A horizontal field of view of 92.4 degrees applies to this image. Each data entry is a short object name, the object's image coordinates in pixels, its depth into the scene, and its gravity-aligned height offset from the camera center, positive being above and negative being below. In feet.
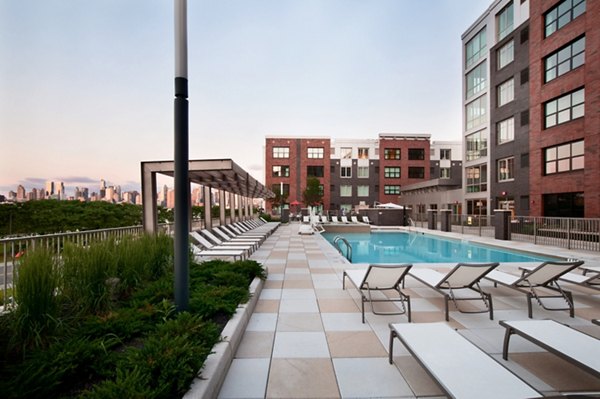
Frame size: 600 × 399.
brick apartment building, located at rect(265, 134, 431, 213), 154.92 +17.64
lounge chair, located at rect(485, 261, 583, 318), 15.48 -4.63
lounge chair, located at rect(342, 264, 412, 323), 15.37 -4.35
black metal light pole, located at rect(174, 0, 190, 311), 12.23 +1.67
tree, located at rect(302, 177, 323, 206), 140.46 +4.21
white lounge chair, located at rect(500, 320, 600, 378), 8.32 -4.65
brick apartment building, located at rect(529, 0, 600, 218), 52.75 +18.86
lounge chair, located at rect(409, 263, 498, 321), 15.26 -4.48
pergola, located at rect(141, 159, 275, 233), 25.93 +2.99
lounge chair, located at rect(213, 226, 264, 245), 40.95 -5.34
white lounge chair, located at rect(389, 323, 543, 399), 7.24 -4.80
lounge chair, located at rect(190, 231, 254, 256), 31.53 -5.14
